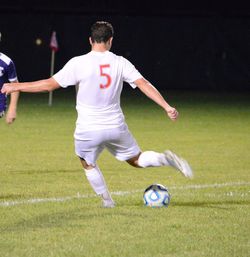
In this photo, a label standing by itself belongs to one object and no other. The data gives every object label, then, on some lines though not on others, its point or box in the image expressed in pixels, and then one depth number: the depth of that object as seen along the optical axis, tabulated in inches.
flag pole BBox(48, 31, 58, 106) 2043.7
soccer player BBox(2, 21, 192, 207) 731.1
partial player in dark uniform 911.6
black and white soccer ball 770.5
